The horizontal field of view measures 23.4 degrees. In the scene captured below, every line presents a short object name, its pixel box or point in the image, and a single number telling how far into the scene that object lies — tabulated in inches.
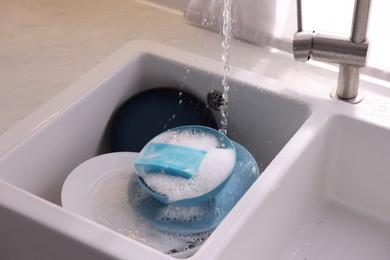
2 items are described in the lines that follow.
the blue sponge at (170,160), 52.7
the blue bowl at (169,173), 52.1
